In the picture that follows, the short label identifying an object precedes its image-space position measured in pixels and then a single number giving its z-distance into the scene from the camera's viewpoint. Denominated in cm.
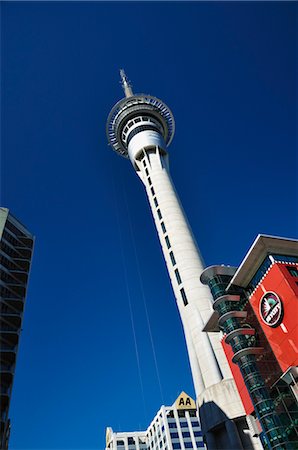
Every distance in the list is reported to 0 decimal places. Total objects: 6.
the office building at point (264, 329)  5166
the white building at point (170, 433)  13625
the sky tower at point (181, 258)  6169
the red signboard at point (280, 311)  5144
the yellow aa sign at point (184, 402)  14568
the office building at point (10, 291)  5772
